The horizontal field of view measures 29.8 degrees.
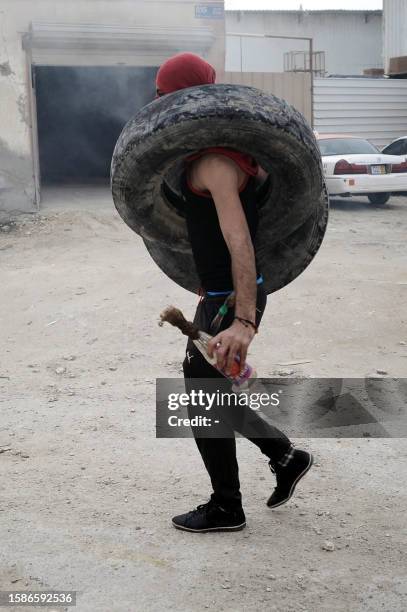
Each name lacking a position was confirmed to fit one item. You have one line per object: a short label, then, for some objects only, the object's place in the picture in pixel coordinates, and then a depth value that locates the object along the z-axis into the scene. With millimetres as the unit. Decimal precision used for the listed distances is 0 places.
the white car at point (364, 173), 12945
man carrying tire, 2580
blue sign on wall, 11641
